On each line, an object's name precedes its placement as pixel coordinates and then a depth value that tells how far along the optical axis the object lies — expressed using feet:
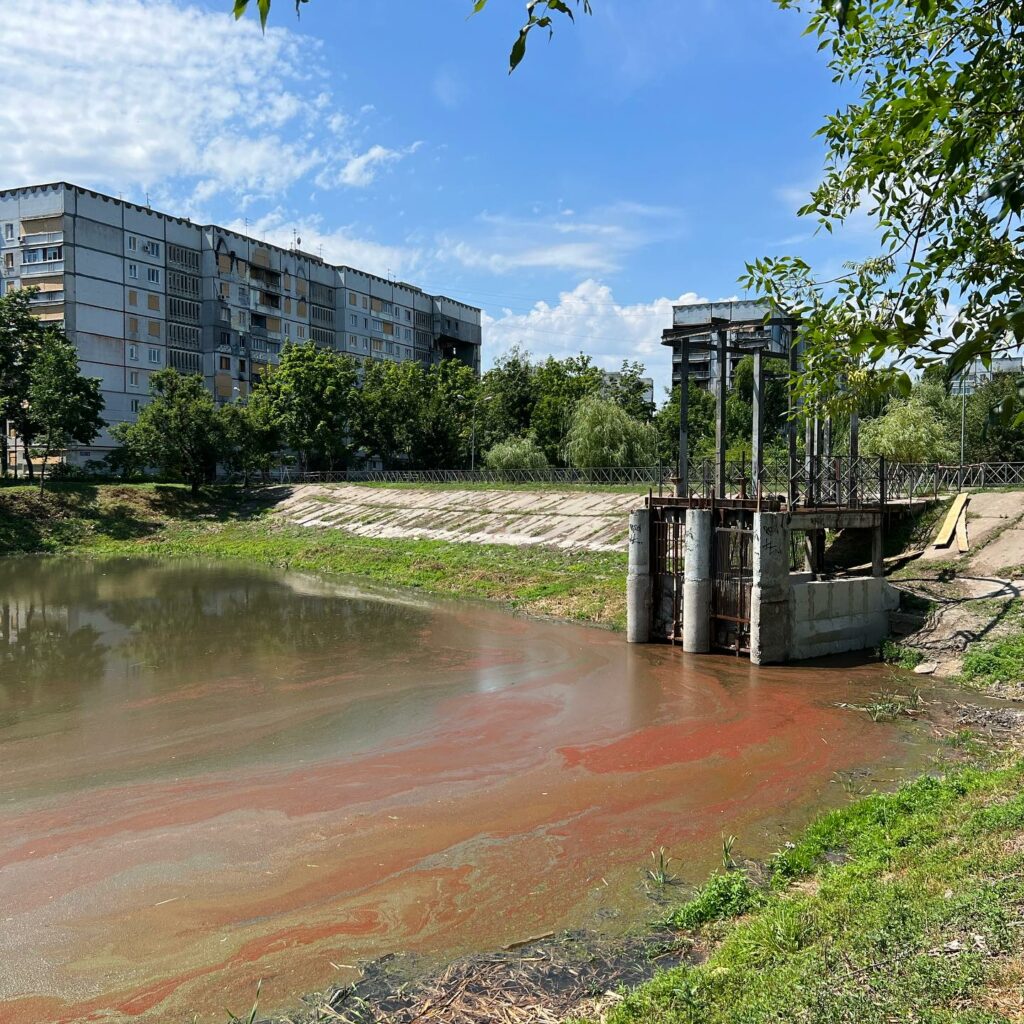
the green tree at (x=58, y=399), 173.68
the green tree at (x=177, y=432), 191.31
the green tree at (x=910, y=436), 150.41
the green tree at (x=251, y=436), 201.98
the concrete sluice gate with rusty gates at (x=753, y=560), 69.67
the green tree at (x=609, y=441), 185.26
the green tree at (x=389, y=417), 236.02
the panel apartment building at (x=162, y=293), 217.75
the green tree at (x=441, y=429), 238.27
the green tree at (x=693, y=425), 213.66
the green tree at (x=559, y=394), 219.00
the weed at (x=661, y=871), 32.35
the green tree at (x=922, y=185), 16.25
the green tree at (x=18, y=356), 181.37
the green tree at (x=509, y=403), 236.43
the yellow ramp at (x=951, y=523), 83.97
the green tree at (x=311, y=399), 220.43
